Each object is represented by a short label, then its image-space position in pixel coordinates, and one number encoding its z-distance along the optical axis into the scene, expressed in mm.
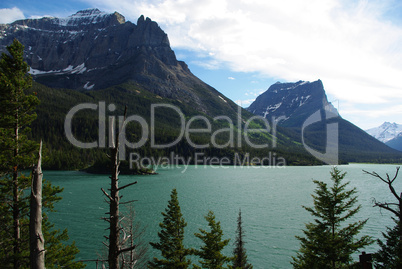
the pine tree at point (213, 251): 20172
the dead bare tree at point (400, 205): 11829
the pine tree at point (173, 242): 21250
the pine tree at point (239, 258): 24688
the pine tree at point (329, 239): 17891
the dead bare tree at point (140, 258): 24802
